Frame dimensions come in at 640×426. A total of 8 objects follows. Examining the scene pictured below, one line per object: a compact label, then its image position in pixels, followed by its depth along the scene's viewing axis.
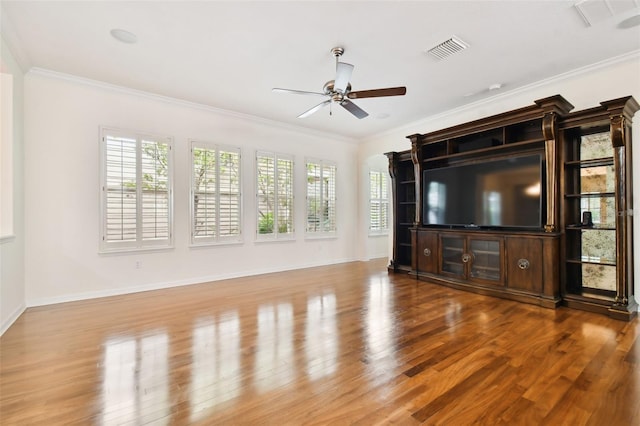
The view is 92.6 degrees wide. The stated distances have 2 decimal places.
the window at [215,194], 5.23
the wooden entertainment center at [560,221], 3.41
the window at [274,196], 5.99
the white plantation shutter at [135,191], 4.46
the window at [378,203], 7.82
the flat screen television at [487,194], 4.06
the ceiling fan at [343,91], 3.21
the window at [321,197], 6.75
